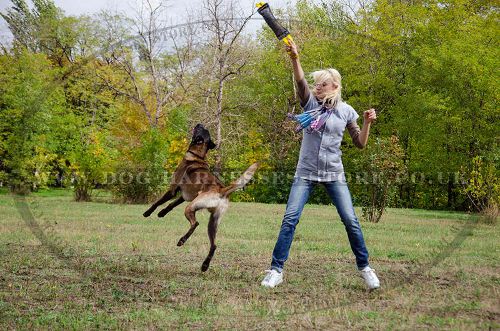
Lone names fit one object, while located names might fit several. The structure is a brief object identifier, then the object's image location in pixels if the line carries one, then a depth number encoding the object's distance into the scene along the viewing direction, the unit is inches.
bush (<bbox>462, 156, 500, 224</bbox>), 650.8
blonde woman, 217.5
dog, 234.1
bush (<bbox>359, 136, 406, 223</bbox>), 602.5
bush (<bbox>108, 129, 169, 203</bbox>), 789.2
